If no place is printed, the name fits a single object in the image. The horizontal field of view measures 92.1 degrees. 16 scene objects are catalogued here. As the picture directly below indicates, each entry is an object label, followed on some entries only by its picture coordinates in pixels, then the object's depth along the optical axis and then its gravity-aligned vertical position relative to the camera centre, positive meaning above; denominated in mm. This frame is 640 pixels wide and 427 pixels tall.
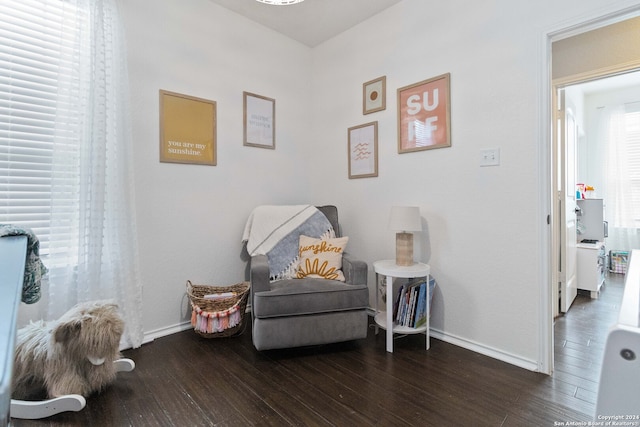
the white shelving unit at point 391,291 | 2029 -507
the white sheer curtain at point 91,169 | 1859 +293
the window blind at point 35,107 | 1733 +641
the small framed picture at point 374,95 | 2590 +1037
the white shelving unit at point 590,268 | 3129 -546
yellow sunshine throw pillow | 2338 -330
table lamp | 2105 -80
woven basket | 2178 -704
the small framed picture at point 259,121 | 2764 +875
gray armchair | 1915 -601
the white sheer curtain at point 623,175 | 4156 +552
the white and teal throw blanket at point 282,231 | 2459 -137
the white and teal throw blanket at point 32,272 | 1099 -212
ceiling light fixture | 1903 +1326
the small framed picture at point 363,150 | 2668 +582
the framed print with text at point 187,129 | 2303 +674
